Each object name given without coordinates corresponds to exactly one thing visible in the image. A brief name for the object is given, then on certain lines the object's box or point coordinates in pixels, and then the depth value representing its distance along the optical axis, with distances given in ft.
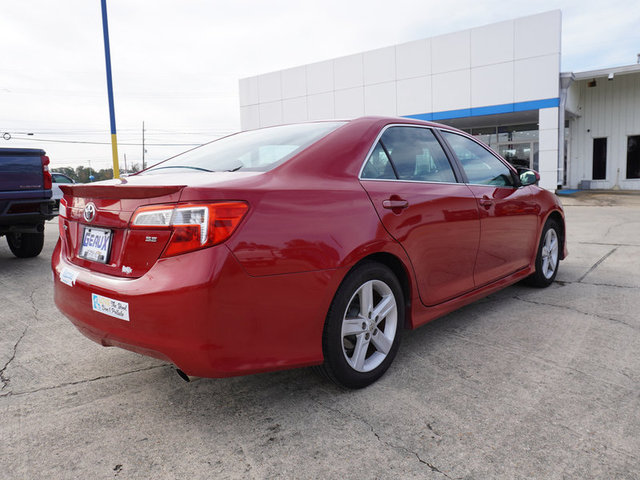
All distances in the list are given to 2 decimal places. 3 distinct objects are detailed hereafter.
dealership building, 59.47
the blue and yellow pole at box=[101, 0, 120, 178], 46.42
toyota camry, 6.51
